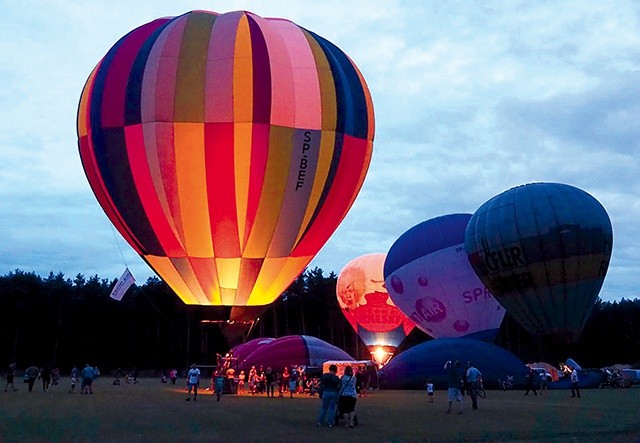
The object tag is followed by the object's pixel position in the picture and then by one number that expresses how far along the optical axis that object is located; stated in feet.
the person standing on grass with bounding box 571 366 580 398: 66.95
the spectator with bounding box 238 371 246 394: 72.05
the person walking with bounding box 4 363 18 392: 74.54
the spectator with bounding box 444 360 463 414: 43.73
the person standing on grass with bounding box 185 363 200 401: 58.98
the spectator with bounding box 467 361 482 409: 47.55
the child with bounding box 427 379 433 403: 56.08
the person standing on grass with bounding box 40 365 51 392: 76.59
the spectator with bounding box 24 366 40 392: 72.84
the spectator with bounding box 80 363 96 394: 67.92
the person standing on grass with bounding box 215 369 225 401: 58.13
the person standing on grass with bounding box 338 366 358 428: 33.60
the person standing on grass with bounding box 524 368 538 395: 71.33
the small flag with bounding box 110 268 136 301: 80.74
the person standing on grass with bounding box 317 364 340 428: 34.58
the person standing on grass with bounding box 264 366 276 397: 66.13
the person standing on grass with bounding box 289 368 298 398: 67.46
